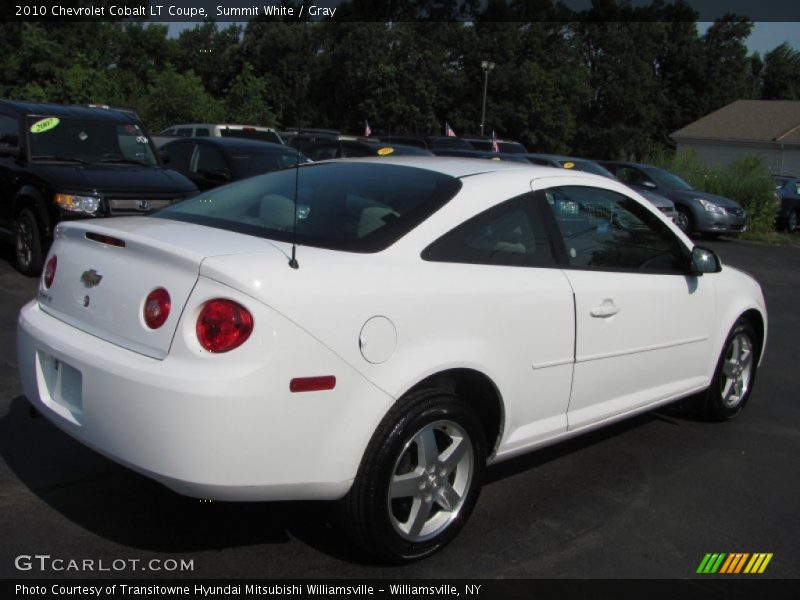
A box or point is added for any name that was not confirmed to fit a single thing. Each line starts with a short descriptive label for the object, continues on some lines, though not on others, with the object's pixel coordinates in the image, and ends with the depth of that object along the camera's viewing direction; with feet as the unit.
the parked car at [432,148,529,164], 56.16
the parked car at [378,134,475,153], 80.18
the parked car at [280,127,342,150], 58.44
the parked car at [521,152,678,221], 53.57
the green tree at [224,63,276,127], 93.71
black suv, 26.11
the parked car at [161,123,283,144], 60.08
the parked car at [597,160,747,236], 56.54
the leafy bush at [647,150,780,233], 66.33
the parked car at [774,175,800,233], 68.64
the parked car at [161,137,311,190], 34.99
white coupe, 8.99
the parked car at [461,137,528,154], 81.56
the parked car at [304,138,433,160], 54.34
